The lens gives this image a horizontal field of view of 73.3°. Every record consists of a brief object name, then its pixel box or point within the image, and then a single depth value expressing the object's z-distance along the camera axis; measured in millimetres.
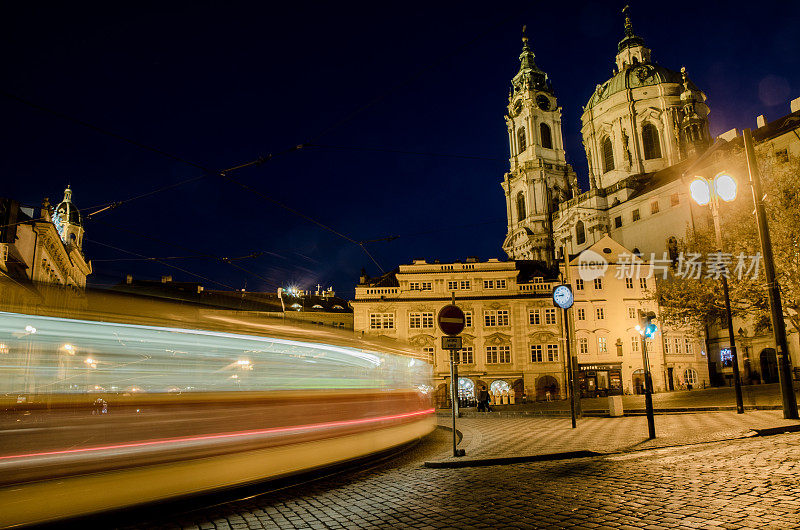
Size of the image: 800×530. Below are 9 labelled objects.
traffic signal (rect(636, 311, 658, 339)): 14852
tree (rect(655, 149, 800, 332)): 23547
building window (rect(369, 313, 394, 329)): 48875
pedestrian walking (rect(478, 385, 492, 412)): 33094
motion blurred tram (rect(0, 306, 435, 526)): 5973
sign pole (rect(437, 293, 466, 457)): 11594
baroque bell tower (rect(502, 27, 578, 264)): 80438
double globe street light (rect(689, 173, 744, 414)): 15133
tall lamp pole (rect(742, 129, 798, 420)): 15469
